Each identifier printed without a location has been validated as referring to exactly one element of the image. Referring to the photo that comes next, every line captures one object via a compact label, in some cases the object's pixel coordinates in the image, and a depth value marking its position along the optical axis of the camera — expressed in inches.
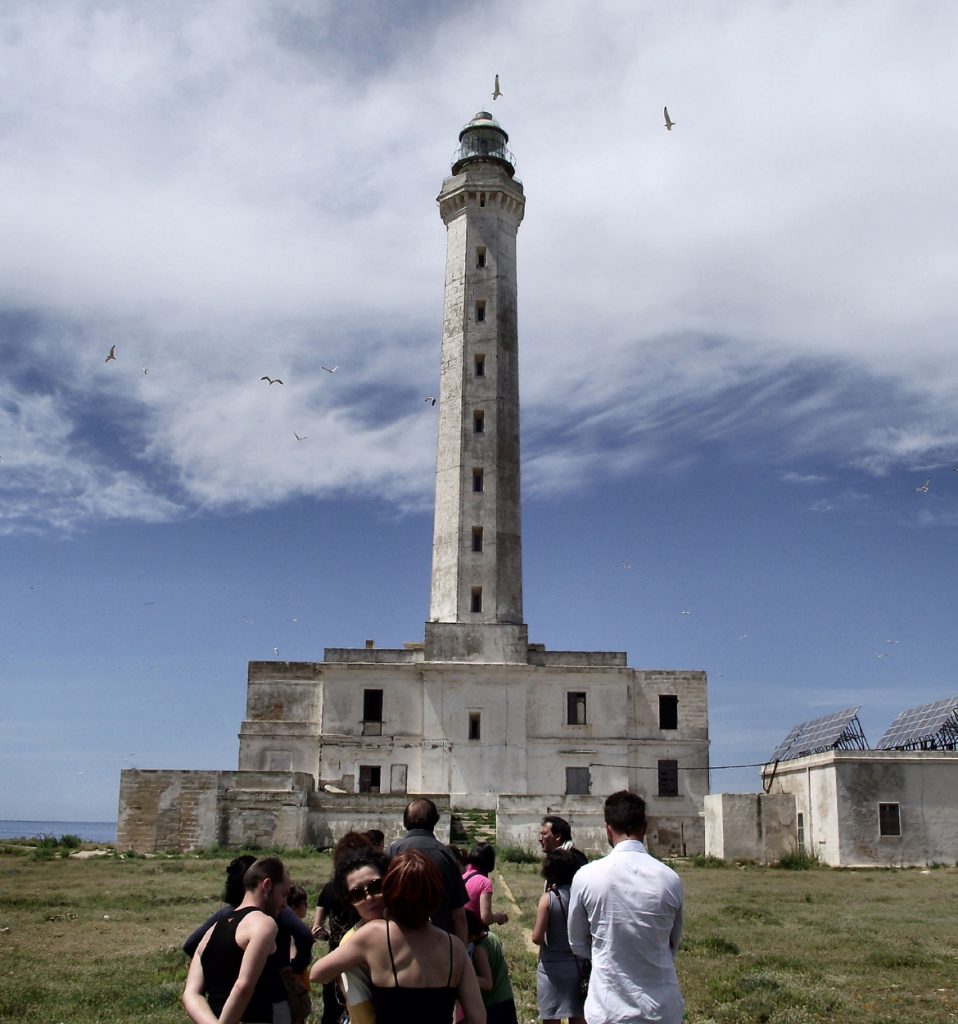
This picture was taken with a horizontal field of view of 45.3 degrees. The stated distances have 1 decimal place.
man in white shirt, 212.1
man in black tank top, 203.2
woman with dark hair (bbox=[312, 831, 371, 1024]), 234.8
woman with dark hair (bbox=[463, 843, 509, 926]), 277.1
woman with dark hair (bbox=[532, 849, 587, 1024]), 264.2
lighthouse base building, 1368.1
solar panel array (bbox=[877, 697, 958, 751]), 1204.5
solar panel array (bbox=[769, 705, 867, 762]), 1235.9
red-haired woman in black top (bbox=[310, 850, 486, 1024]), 179.5
